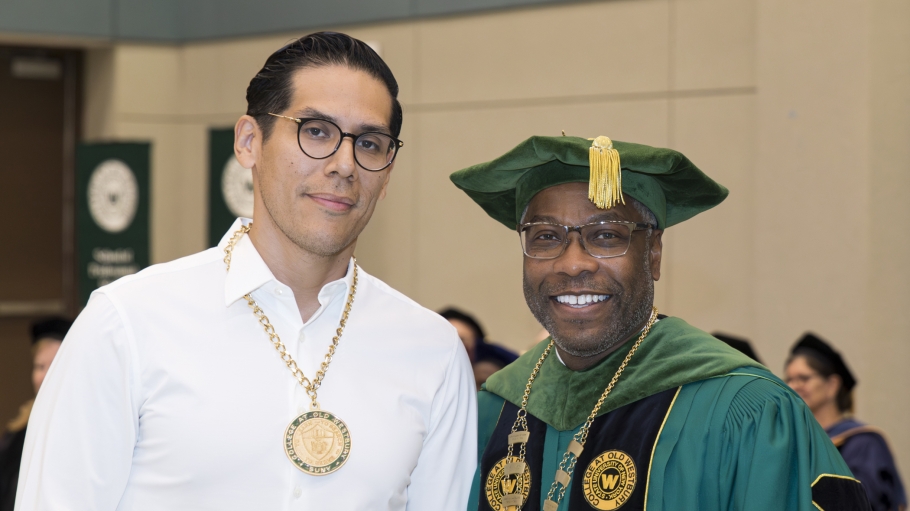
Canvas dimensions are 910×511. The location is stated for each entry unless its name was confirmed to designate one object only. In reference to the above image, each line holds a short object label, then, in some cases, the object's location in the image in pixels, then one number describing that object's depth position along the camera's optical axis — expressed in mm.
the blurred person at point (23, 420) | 4996
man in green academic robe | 2117
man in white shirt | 2053
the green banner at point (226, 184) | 7457
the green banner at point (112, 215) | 7930
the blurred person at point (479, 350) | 5703
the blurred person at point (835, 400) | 4984
